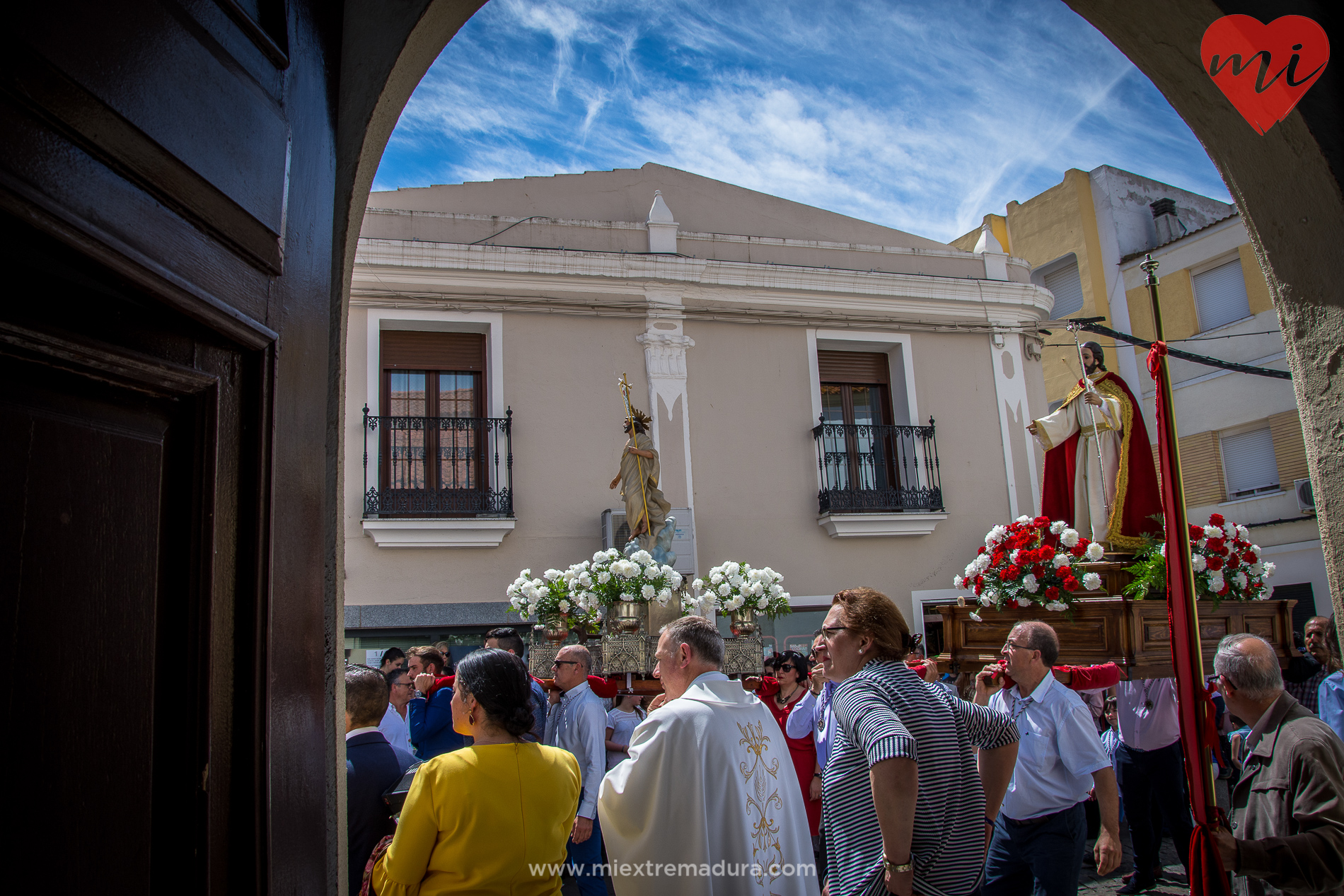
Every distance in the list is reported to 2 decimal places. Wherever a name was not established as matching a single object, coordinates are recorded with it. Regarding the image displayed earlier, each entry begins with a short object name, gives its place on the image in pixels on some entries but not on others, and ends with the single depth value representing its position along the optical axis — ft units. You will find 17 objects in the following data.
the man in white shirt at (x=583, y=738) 15.56
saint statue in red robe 16.02
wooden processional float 14.32
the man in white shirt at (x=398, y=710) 15.85
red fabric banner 7.73
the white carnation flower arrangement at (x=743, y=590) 23.44
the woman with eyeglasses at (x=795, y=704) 17.76
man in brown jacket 8.86
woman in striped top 7.97
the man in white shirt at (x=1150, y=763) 18.81
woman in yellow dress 8.02
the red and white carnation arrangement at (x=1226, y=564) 15.07
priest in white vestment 9.30
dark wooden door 3.51
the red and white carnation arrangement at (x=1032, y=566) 14.76
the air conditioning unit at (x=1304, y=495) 42.93
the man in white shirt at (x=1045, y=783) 12.90
